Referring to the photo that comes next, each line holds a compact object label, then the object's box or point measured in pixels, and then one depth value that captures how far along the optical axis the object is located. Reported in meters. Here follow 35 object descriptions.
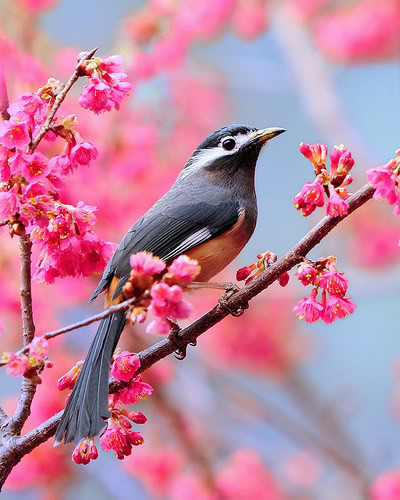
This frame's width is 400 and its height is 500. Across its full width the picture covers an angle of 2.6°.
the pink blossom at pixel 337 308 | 5.14
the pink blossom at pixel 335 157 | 5.13
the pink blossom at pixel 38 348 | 5.07
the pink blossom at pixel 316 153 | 5.13
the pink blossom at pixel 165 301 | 5.06
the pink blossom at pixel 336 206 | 5.12
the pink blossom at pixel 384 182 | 5.10
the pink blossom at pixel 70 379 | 5.16
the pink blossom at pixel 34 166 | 5.11
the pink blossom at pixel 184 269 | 5.07
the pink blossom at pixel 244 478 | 5.95
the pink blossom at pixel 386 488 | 5.57
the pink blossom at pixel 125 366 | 5.13
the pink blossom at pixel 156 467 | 6.08
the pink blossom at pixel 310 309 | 5.14
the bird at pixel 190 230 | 5.12
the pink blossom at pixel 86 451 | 5.11
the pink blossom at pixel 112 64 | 5.14
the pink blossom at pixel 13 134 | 5.11
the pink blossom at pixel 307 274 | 5.13
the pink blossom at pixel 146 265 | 5.07
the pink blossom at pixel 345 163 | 5.13
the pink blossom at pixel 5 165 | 5.12
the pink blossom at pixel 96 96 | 5.13
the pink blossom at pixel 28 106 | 5.12
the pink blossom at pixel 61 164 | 5.13
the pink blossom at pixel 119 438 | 5.12
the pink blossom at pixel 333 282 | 5.13
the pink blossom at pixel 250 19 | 8.27
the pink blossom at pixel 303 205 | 5.13
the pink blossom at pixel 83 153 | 5.13
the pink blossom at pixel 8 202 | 5.11
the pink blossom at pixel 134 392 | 5.14
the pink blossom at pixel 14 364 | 5.07
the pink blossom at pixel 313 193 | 5.12
